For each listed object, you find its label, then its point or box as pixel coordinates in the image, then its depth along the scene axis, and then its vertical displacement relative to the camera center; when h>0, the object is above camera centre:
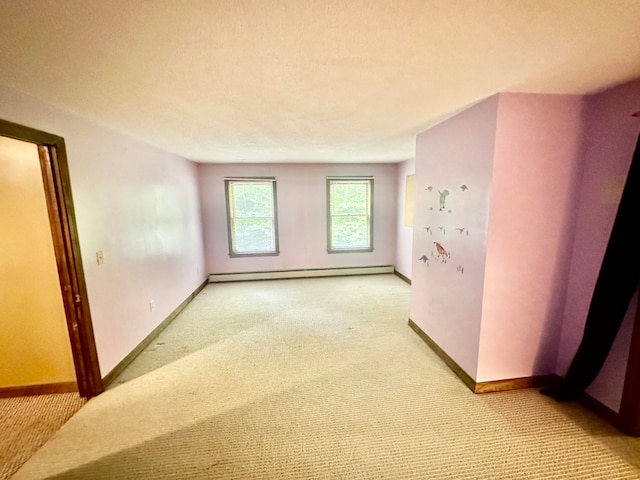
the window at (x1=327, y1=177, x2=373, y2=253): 5.07 -0.20
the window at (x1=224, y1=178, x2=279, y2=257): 4.85 -0.21
